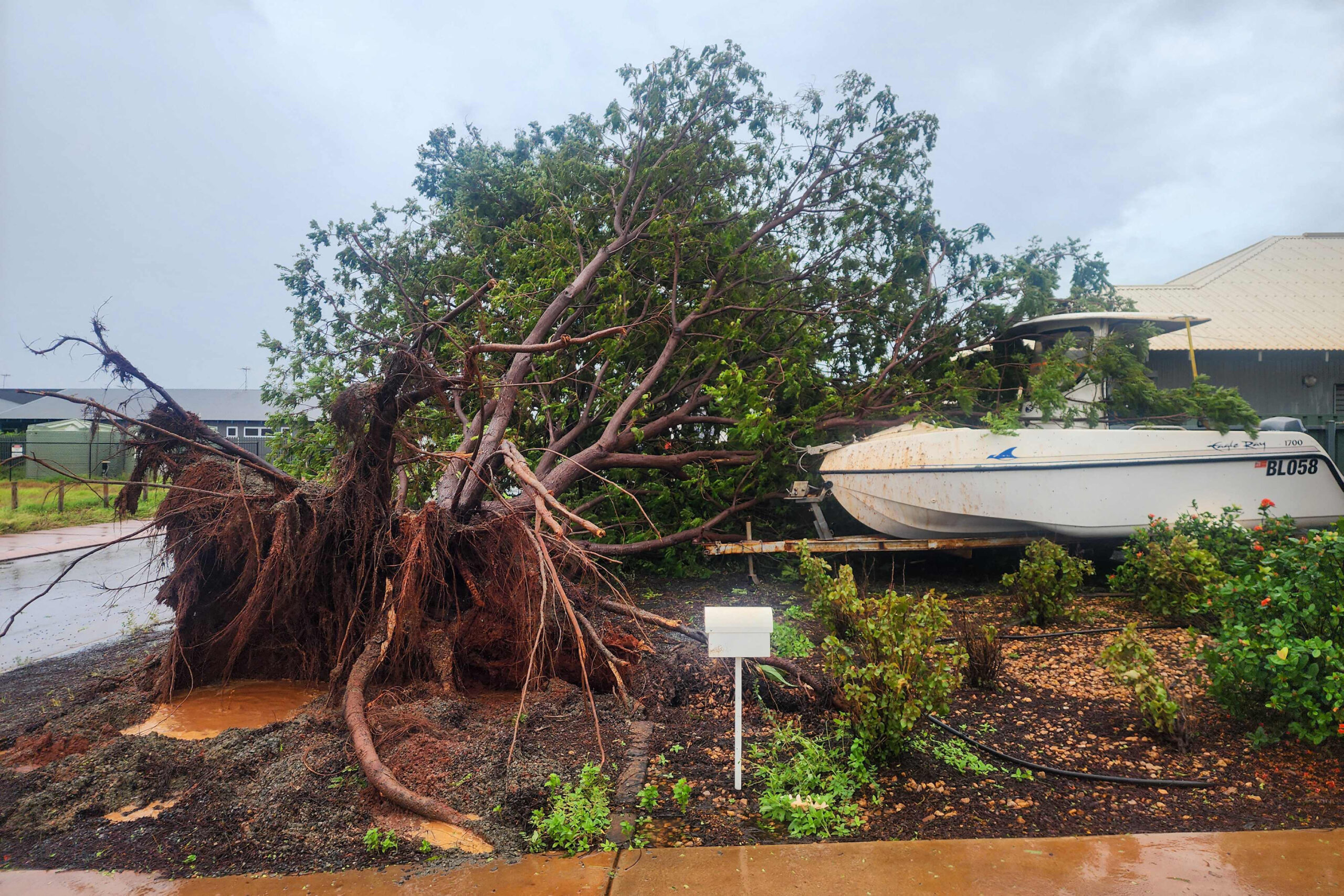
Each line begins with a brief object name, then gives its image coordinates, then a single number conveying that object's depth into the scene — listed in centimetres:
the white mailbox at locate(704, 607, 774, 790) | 332
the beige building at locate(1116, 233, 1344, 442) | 1264
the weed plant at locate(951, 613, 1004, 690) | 455
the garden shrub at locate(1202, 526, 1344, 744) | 337
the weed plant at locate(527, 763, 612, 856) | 298
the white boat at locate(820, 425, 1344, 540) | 706
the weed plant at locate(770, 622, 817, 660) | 548
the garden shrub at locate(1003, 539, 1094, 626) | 584
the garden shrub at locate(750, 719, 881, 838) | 311
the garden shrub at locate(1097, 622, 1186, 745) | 369
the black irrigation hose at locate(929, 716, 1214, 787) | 334
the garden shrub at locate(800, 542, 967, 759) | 351
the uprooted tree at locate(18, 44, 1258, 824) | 483
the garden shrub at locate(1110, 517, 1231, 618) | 550
